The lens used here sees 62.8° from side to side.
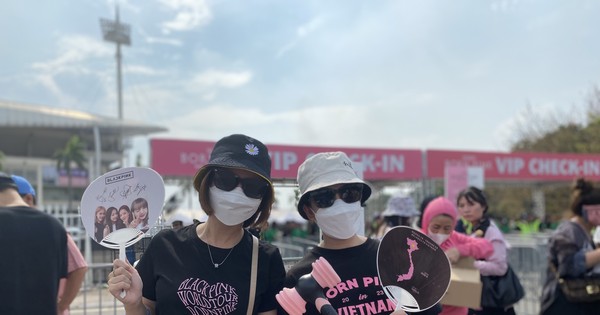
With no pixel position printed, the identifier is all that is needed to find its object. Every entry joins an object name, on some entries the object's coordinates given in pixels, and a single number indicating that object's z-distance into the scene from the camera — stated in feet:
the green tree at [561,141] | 83.87
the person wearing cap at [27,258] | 8.48
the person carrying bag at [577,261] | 13.61
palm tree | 181.98
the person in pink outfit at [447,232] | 11.46
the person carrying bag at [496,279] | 13.08
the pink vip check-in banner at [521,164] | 48.85
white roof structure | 189.26
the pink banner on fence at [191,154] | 39.45
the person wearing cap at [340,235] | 6.86
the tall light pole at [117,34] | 204.54
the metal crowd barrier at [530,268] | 28.60
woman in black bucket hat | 6.66
